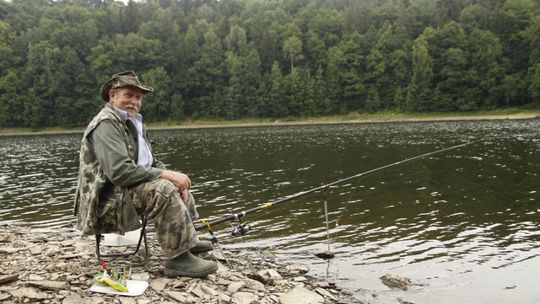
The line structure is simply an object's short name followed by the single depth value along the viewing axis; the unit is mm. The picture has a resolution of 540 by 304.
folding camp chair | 5581
